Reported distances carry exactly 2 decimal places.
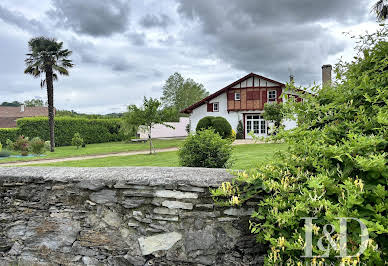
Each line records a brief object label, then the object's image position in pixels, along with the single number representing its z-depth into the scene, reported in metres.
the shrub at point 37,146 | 15.89
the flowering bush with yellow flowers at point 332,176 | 1.46
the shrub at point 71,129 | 21.91
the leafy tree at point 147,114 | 14.09
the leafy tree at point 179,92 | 44.66
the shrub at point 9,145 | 17.58
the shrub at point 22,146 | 16.45
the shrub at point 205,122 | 20.42
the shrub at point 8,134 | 20.75
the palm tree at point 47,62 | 18.33
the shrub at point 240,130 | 23.64
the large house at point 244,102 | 23.00
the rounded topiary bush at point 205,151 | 5.56
